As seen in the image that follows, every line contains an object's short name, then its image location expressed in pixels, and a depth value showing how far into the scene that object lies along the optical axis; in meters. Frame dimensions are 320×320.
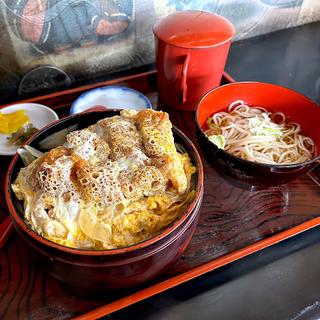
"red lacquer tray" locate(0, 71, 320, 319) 0.28
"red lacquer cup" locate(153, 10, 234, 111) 0.39
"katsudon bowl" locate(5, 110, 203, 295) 0.23
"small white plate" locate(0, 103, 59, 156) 0.42
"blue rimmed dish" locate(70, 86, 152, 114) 0.44
